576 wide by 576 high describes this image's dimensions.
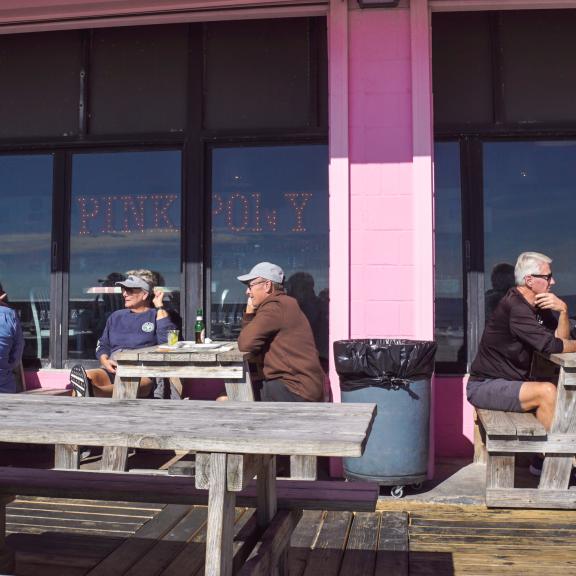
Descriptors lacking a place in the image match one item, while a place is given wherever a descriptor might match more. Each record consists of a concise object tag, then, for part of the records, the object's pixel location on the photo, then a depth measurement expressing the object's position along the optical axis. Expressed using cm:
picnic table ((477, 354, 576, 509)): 392
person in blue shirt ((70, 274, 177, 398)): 527
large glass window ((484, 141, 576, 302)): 539
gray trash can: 419
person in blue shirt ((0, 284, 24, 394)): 477
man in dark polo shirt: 427
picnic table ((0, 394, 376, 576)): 199
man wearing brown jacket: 439
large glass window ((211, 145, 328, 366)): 556
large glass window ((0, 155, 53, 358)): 586
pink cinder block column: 472
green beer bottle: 481
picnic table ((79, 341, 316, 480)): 426
